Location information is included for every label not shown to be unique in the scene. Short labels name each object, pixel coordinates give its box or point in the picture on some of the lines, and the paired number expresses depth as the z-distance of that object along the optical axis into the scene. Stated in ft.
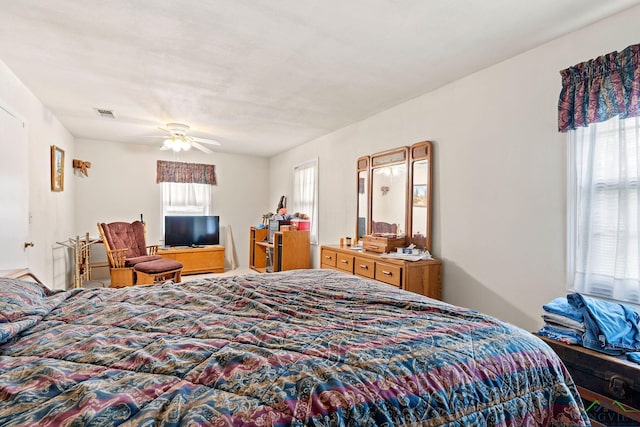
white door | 8.55
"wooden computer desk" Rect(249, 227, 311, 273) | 16.91
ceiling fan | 14.62
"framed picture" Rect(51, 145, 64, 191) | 13.29
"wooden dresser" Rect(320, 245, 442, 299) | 9.52
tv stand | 19.16
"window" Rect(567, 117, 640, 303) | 6.13
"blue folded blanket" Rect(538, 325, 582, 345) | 5.90
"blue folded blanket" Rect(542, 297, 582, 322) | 6.01
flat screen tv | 19.72
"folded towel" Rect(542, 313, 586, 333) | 5.90
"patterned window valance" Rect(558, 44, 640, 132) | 6.01
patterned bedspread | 2.67
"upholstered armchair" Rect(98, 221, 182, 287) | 14.58
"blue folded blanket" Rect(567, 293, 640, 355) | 5.44
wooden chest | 5.03
